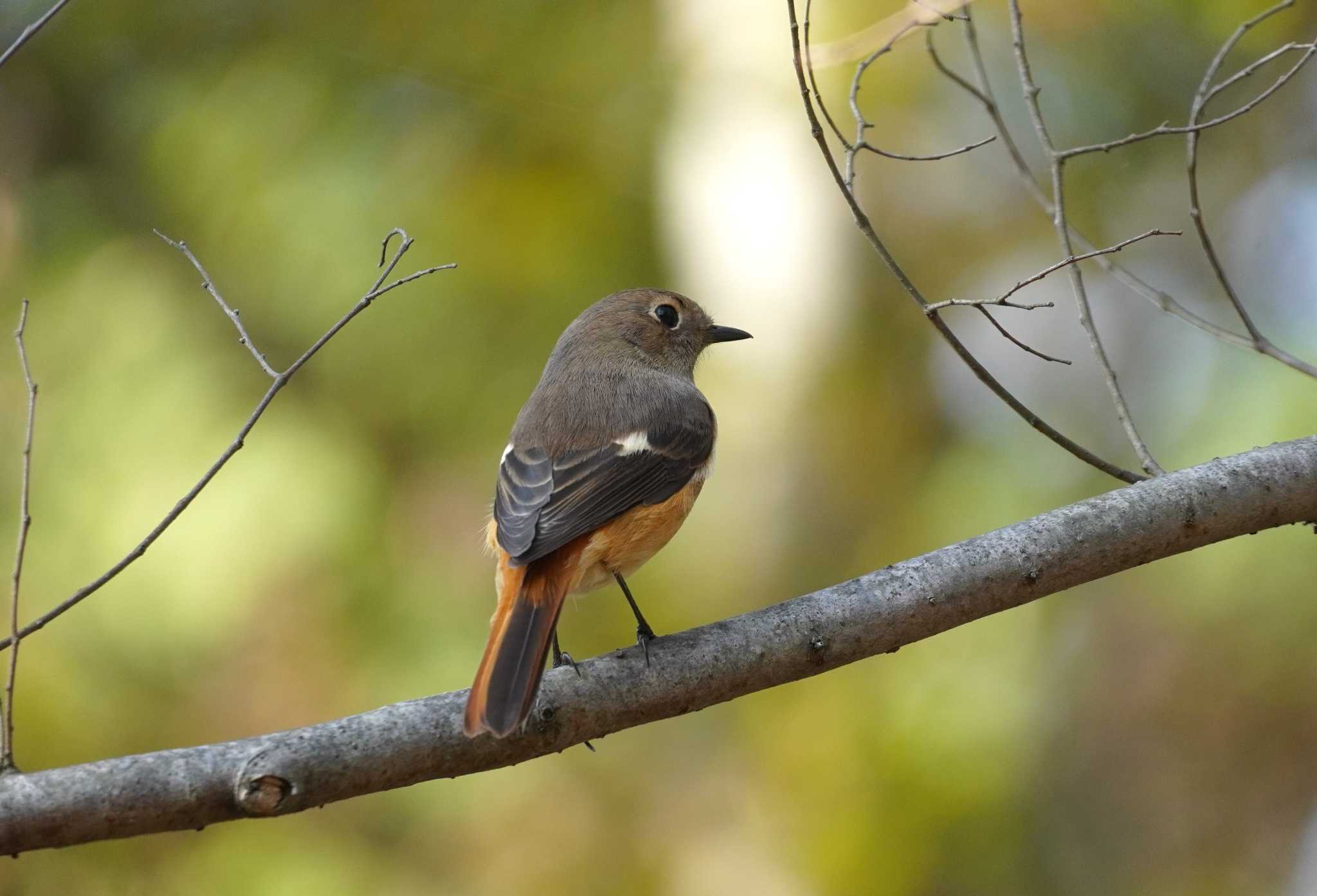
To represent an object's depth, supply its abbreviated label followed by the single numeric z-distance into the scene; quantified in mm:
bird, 5707
